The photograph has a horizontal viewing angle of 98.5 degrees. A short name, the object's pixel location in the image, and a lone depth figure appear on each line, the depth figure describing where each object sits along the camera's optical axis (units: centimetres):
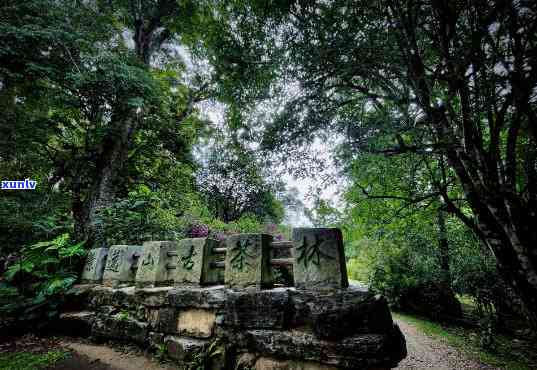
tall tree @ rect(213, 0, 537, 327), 257
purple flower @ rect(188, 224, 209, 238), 685
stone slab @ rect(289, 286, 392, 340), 188
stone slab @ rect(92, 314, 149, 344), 306
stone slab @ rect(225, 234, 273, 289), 257
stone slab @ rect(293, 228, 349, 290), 219
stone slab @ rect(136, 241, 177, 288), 333
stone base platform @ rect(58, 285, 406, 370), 186
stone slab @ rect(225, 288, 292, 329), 221
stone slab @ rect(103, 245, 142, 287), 377
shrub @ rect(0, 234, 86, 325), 355
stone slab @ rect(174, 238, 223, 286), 302
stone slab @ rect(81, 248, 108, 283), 405
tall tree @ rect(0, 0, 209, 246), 479
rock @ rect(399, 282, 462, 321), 784
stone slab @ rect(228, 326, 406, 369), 173
